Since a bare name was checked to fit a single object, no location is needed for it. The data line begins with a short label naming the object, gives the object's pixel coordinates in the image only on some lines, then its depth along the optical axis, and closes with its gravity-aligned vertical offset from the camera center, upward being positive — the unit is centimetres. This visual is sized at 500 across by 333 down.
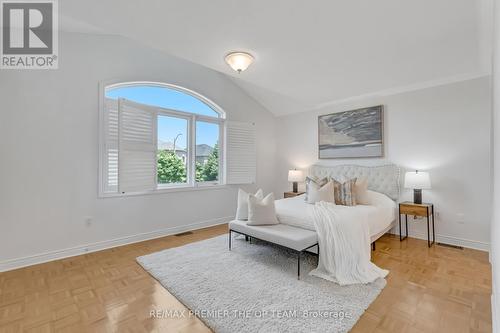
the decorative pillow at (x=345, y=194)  354 -43
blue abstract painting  412 +64
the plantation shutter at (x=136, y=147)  345 +29
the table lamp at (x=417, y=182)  337 -23
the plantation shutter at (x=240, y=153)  488 +29
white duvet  243 -81
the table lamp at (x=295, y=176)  505 -21
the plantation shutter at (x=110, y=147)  336 +28
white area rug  177 -119
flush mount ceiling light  286 +135
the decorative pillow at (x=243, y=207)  320 -57
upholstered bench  244 -79
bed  297 -58
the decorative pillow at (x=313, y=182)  383 -27
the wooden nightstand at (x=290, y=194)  505 -62
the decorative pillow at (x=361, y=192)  366 -41
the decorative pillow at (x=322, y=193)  355 -41
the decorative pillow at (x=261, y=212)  294 -59
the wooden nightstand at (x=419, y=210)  332 -64
